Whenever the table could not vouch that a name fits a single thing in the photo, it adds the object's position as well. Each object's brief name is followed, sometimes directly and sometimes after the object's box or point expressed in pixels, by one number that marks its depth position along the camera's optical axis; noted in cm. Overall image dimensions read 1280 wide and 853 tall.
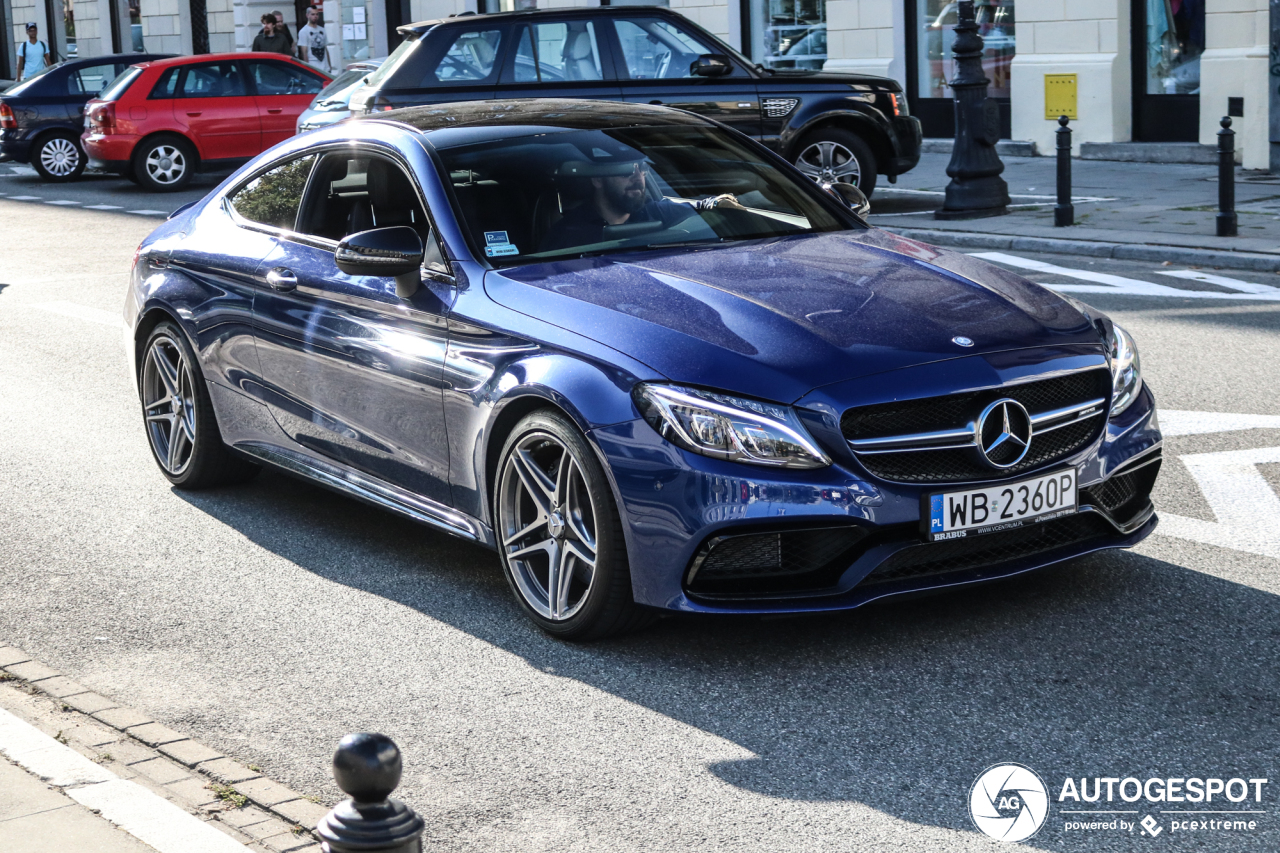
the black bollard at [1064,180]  1377
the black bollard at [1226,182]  1259
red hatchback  2147
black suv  1534
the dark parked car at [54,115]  2381
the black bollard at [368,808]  276
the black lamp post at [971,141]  1501
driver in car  571
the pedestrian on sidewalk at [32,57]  3375
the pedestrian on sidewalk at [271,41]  2792
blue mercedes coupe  462
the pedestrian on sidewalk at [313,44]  3000
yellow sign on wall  1980
